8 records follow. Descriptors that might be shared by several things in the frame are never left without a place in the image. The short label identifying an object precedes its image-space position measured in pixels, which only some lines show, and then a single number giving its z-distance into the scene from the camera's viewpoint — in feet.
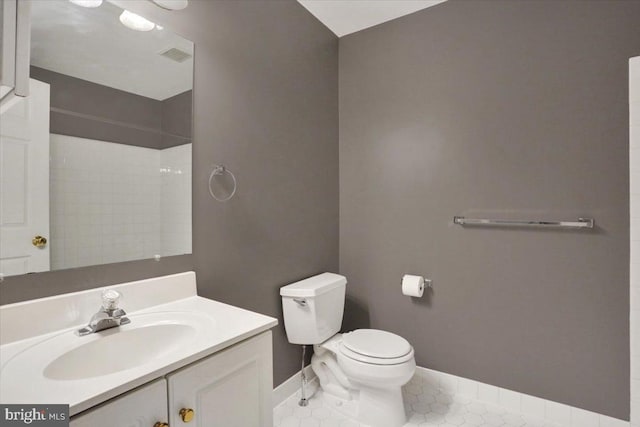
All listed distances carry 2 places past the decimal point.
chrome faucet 3.31
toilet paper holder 7.03
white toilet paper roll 6.79
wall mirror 3.24
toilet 5.44
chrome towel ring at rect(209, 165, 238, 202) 4.97
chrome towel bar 5.53
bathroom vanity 2.34
